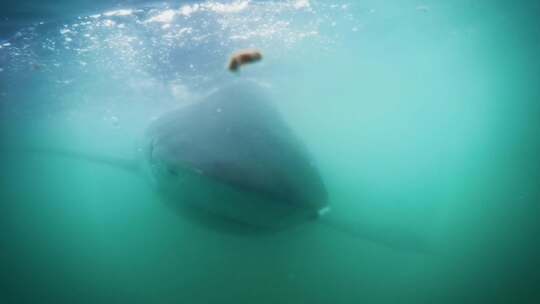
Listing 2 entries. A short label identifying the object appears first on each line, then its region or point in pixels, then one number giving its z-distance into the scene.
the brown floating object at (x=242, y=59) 3.34
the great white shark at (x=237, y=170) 3.83
